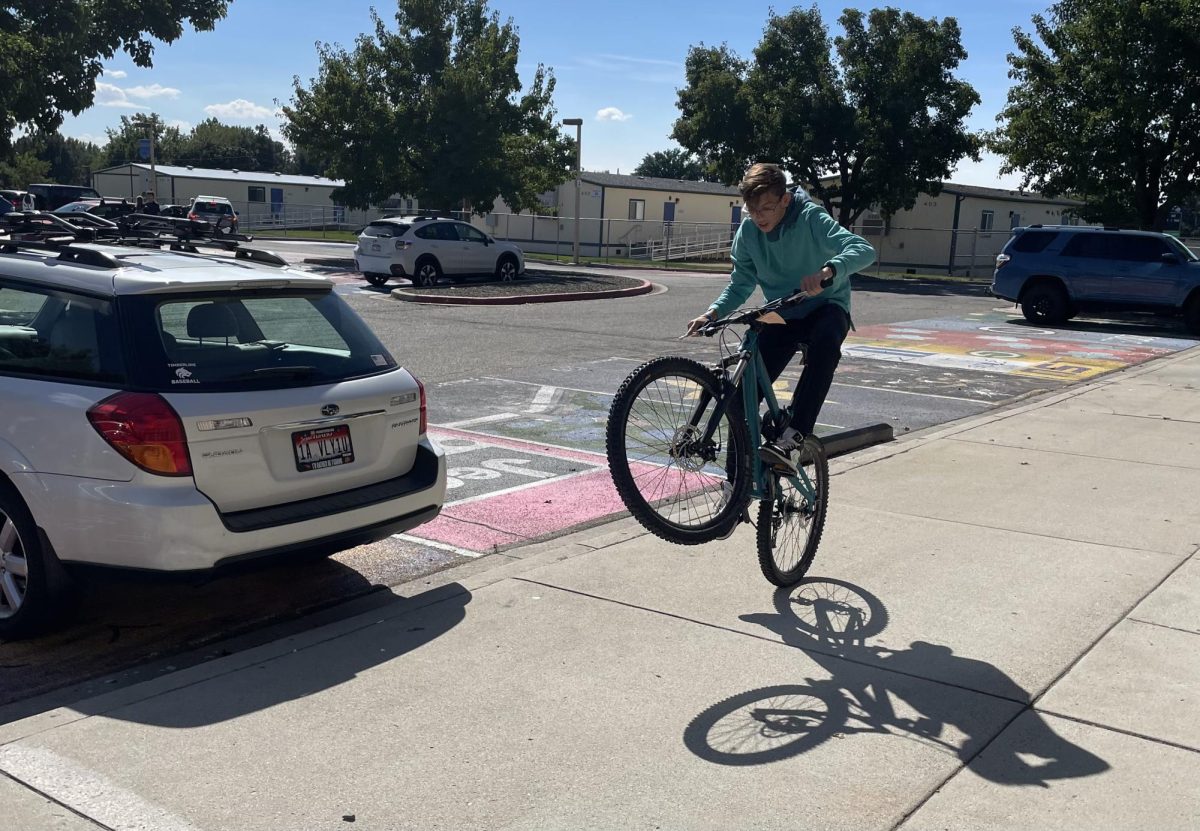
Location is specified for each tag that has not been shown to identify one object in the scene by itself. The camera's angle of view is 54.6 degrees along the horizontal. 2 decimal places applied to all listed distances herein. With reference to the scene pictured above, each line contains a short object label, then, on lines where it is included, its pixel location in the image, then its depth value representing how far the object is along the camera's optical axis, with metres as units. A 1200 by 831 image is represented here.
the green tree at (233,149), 122.19
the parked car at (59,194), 44.38
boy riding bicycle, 5.20
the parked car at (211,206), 47.53
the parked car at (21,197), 35.01
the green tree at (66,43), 21.45
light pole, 37.28
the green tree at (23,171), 84.25
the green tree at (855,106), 35.78
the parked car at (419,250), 25.64
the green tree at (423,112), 35.06
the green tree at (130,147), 115.19
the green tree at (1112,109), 26.78
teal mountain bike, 5.04
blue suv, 21.33
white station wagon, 4.57
